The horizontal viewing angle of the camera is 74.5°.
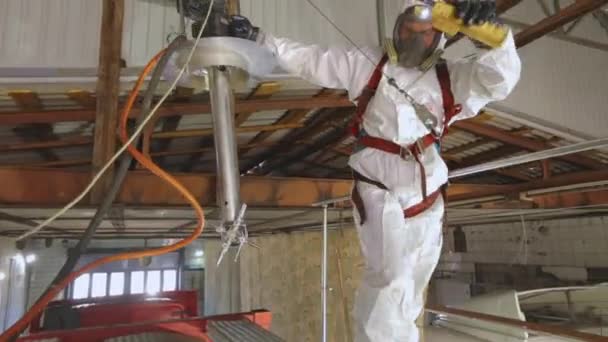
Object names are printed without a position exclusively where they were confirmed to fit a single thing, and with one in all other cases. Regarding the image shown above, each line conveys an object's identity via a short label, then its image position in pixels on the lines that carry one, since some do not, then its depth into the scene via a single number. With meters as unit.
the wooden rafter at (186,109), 2.31
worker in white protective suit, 1.33
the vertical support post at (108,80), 2.07
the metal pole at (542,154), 1.28
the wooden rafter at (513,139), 3.51
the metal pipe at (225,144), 1.21
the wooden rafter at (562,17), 2.35
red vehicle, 2.29
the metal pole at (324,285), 2.30
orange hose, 1.03
